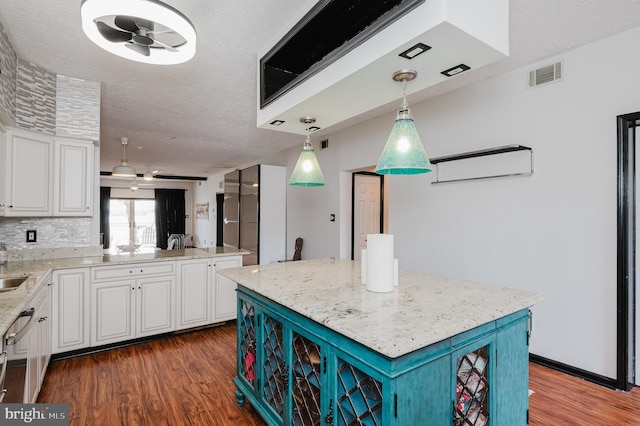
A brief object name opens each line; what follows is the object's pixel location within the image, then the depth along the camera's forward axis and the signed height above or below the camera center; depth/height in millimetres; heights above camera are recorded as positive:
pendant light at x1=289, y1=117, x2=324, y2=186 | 2451 +320
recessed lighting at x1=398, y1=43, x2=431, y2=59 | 1322 +671
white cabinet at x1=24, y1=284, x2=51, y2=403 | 1896 -888
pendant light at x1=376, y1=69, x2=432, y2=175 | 1614 +329
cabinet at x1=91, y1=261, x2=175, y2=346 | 2996 -859
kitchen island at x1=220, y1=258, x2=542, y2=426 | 1150 -576
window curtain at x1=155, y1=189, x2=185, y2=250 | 11109 -68
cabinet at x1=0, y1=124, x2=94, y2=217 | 2572 +310
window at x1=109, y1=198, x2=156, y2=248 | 10537 -309
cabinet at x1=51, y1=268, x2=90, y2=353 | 2777 -845
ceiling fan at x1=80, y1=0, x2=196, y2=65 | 1383 +870
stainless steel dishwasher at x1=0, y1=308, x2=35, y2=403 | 1423 -714
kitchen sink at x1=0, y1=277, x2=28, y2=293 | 2229 -489
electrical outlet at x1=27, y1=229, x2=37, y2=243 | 2980 -223
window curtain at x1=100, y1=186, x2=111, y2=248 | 10117 +22
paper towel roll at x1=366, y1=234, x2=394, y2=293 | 1685 -260
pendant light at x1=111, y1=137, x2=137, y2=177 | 4867 +605
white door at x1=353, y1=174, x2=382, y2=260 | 5207 +79
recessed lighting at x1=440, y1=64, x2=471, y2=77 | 1511 +674
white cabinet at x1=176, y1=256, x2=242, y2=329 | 3461 -886
